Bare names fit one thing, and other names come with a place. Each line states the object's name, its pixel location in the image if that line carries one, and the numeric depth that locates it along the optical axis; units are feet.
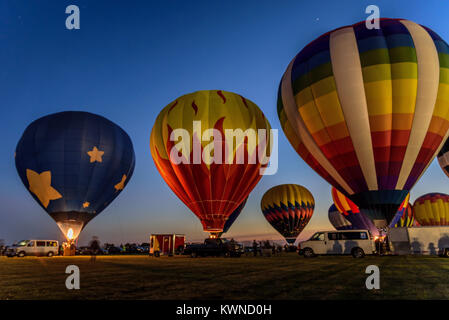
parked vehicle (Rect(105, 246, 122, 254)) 159.43
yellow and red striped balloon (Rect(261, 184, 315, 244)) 163.02
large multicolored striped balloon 67.41
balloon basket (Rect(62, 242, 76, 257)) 113.39
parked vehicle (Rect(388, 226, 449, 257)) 82.98
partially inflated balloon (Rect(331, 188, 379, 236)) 144.84
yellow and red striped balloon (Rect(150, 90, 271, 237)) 90.17
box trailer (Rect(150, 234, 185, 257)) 106.55
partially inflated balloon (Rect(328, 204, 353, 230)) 198.29
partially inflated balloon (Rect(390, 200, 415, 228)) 169.99
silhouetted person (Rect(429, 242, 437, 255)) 83.50
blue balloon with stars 109.09
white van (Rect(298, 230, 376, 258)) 72.38
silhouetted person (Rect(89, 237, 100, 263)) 64.61
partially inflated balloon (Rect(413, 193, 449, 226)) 173.68
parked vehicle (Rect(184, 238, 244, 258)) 87.97
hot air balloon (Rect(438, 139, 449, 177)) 108.27
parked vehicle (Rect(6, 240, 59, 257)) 103.08
